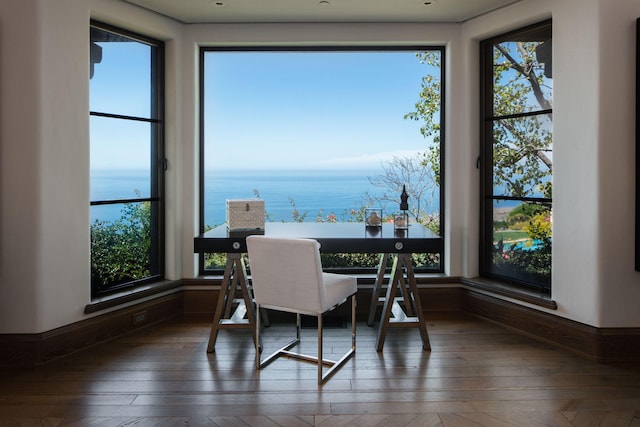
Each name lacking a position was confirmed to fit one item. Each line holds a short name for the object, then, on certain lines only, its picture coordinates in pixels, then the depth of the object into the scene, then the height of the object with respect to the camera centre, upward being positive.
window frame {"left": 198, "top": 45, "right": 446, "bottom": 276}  4.35 +1.07
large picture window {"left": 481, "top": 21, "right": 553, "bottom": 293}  3.72 +0.42
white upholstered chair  2.79 -0.41
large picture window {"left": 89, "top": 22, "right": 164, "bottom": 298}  3.67 +0.40
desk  3.24 -0.26
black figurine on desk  3.70 +0.05
